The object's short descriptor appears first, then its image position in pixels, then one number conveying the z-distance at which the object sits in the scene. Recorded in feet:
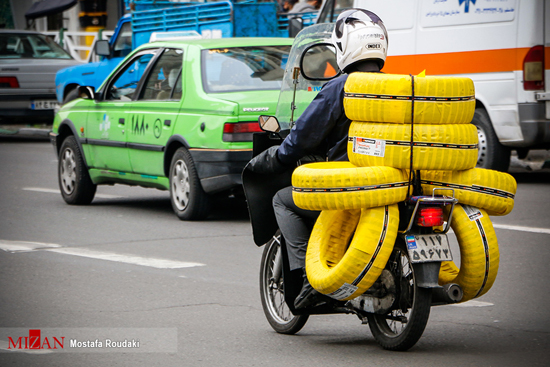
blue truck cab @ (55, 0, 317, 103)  86.85
